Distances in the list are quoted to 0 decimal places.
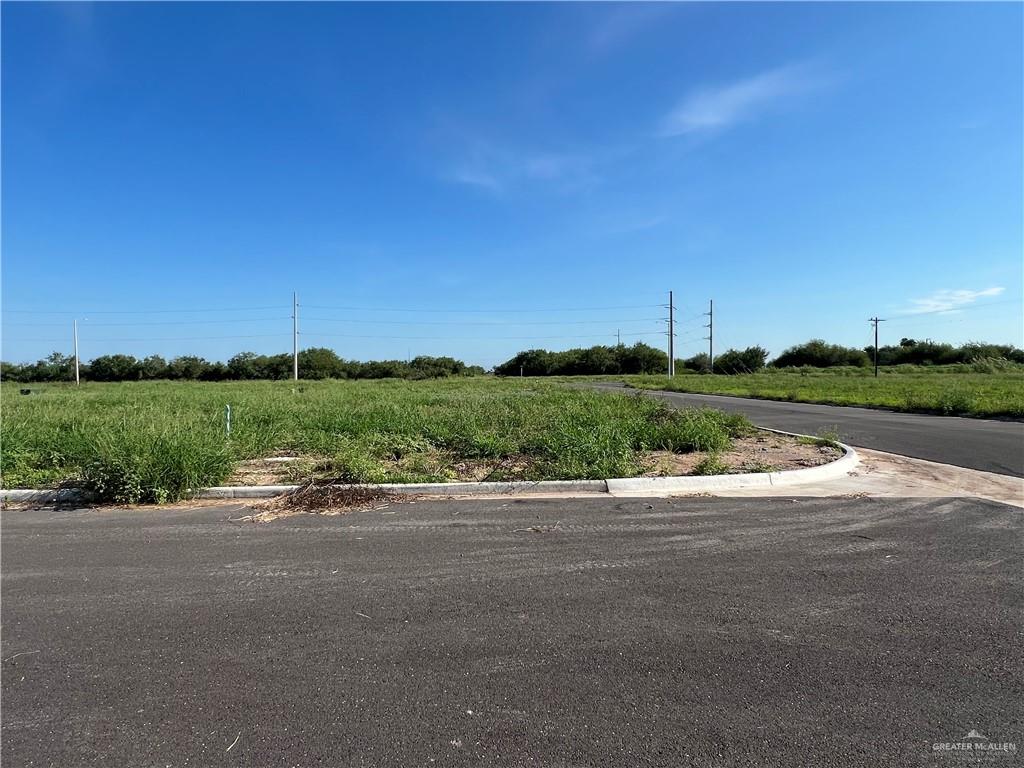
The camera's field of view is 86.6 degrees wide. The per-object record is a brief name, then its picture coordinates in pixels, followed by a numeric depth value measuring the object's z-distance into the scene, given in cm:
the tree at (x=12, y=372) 7456
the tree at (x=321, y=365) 7969
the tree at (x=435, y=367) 8188
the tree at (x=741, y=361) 8756
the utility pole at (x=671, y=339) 6077
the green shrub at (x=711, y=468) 798
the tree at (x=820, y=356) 8701
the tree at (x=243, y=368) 7756
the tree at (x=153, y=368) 7619
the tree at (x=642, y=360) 9106
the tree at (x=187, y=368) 7525
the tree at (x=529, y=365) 9735
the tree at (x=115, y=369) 7481
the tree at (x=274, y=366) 7969
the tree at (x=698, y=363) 9119
